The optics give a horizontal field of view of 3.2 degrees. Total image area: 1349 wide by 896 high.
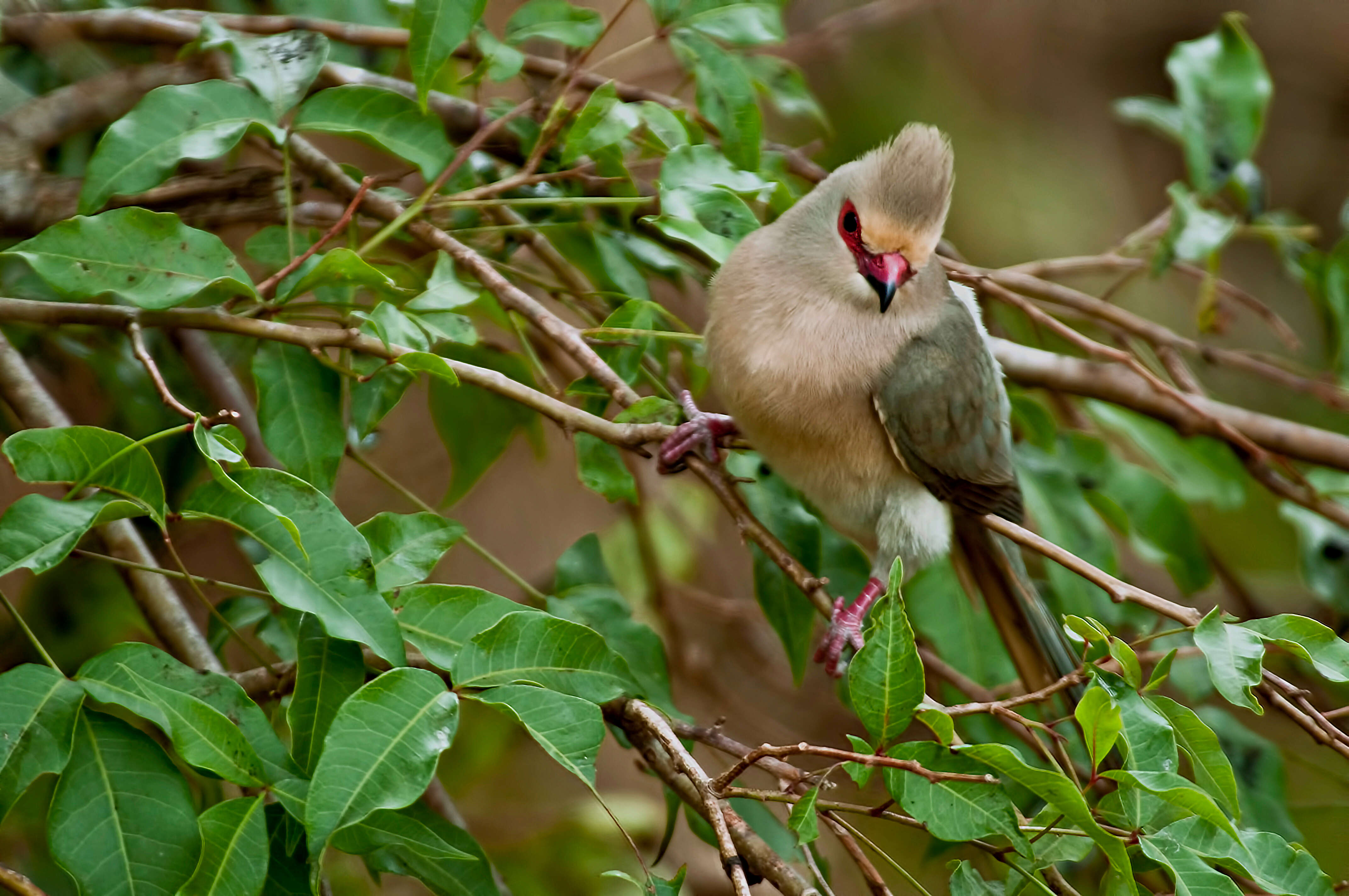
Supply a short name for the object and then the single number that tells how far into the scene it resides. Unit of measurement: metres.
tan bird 6.49
